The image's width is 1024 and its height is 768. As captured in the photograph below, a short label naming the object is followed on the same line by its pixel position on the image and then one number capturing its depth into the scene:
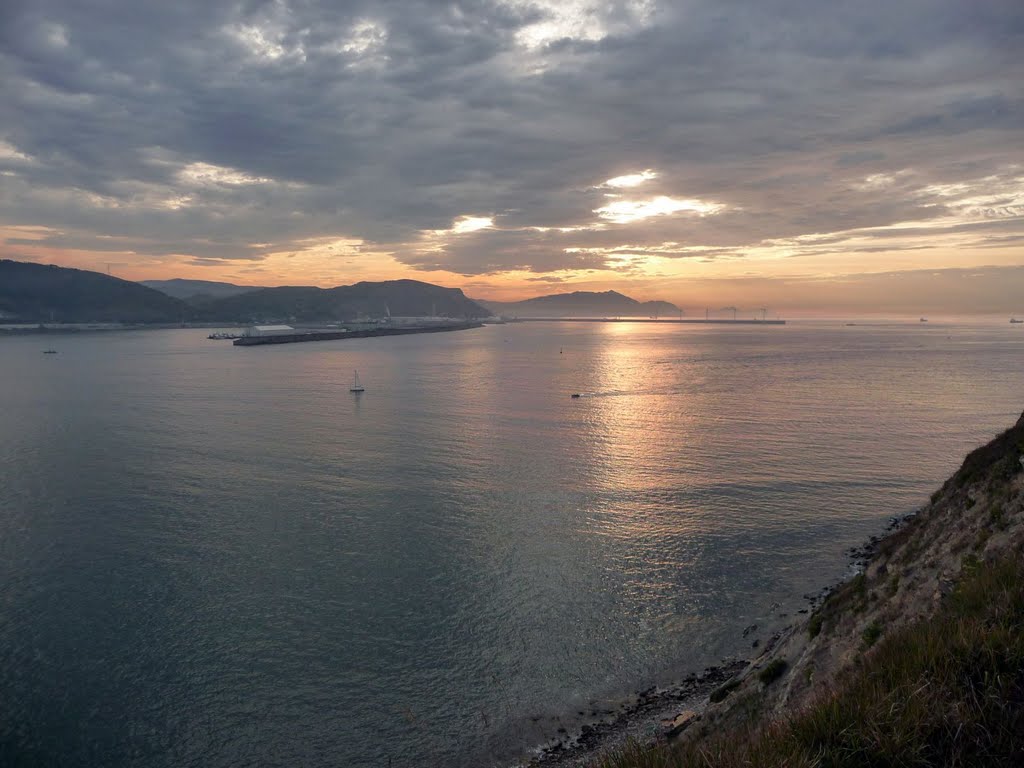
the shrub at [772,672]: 16.20
